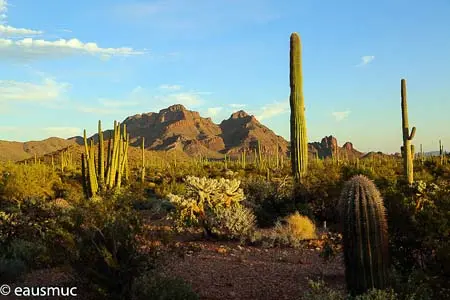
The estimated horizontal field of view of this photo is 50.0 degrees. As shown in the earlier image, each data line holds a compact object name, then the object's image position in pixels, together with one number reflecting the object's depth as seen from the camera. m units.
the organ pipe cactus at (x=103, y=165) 18.13
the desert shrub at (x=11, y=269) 8.05
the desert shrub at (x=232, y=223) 11.36
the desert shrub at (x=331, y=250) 7.73
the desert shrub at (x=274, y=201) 14.36
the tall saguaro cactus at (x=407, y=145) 20.53
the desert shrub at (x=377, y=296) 5.28
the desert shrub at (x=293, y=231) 10.90
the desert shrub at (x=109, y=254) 6.37
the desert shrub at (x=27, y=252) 9.00
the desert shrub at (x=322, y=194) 14.95
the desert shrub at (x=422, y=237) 5.88
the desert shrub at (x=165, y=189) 23.42
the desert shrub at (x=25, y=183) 20.66
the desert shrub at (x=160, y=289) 6.02
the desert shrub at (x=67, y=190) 22.48
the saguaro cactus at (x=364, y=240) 6.05
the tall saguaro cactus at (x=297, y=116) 16.70
